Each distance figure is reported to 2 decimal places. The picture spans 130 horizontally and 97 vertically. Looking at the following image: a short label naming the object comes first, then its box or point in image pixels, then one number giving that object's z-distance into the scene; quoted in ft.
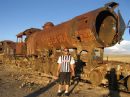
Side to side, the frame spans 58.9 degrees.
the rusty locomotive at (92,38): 19.15
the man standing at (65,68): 15.76
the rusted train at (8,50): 45.24
